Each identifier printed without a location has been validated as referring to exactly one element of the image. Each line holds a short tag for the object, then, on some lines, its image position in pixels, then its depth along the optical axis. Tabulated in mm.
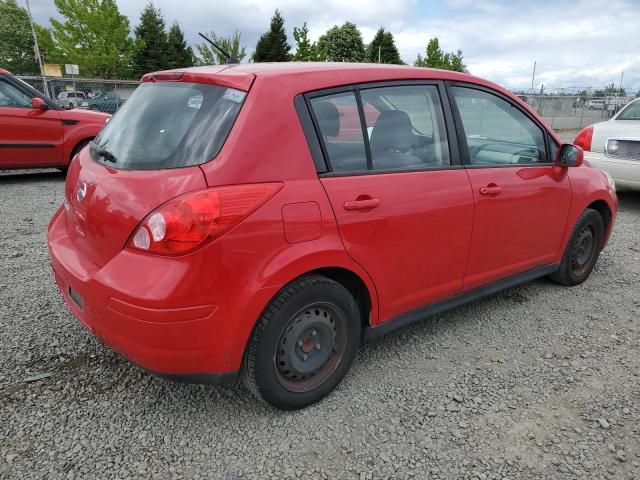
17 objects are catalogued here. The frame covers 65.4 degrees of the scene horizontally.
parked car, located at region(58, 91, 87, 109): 15309
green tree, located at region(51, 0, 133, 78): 38844
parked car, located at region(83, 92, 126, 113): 14867
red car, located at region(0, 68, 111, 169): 7320
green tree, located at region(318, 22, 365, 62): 44562
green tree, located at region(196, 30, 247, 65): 43312
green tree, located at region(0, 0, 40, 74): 50688
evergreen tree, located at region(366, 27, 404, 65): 49044
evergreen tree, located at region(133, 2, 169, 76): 44875
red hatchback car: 2041
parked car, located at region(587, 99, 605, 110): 23422
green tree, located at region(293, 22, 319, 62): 36938
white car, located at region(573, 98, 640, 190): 6348
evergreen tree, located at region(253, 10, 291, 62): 45156
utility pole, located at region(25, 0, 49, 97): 14614
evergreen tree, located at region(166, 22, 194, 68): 46344
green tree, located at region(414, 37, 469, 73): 44094
